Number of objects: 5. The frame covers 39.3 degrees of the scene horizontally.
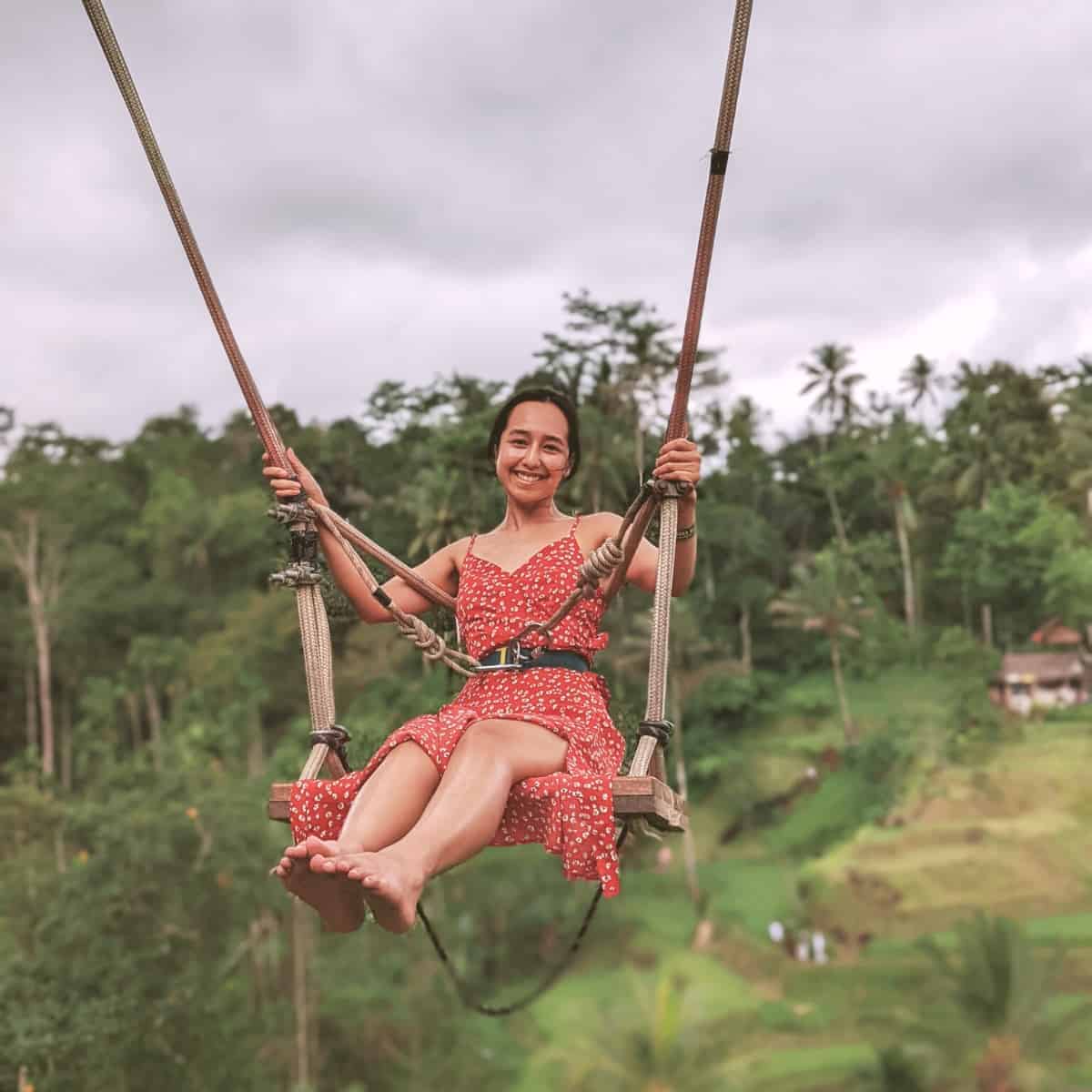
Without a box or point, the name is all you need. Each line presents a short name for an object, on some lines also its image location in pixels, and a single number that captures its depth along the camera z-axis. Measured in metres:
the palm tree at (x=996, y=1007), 24.17
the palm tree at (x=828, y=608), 39.75
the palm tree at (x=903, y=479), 45.44
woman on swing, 3.18
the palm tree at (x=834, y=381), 54.50
